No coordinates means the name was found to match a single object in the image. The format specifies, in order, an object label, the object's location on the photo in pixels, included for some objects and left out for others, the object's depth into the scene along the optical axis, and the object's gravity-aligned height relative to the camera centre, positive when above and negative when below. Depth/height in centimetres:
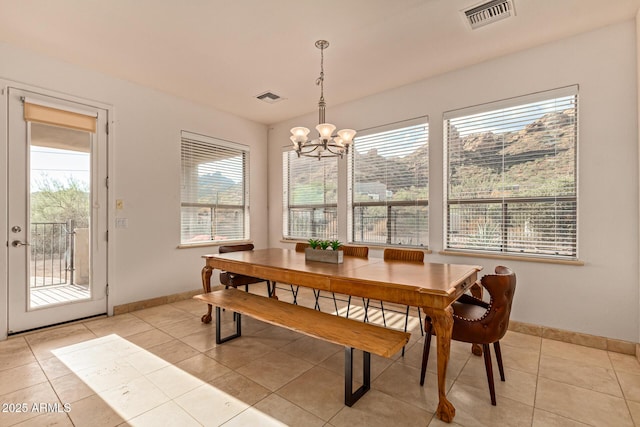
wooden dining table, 183 -48
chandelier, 275 +72
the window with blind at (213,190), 457 +38
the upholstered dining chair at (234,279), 375 -84
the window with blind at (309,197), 485 +28
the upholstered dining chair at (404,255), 307 -44
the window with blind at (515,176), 298 +41
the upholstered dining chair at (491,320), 191 -73
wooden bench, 191 -83
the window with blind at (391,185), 389 +40
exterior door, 311 +3
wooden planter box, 275 -40
